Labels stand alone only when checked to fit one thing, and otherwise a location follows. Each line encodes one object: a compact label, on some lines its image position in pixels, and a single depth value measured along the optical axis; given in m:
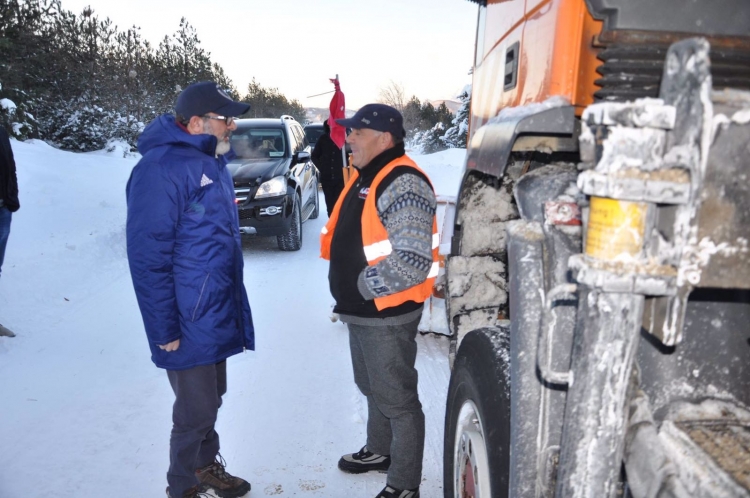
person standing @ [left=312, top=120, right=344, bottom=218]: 7.27
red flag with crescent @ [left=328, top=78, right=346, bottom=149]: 6.66
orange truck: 0.99
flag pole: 5.84
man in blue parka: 2.40
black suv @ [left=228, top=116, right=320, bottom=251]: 7.67
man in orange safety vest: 2.43
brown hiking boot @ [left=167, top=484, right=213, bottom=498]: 2.73
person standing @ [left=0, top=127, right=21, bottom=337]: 4.92
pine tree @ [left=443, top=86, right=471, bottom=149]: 21.67
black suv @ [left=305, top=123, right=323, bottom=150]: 18.73
